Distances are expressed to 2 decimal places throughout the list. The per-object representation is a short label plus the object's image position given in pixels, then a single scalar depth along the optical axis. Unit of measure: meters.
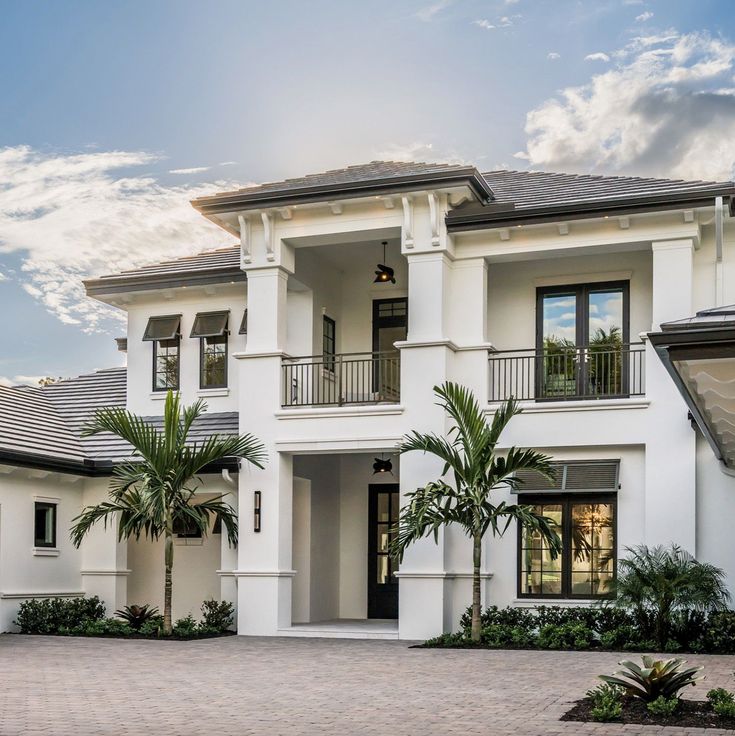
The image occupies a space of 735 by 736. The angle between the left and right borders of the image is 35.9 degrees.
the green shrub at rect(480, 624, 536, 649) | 16.66
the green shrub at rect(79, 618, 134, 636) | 18.84
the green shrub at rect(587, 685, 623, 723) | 9.53
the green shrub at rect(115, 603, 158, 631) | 19.23
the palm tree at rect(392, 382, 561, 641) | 17.03
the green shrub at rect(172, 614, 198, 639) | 18.39
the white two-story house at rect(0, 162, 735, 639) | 18.02
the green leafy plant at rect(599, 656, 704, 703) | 9.88
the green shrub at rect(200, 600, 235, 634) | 19.55
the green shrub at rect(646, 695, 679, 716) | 9.54
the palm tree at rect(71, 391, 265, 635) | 18.47
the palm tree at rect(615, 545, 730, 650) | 15.96
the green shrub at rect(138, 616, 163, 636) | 18.64
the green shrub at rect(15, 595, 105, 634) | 19.28
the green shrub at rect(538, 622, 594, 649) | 16.39
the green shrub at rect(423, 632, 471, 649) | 16.86
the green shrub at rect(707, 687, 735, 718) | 9.30
